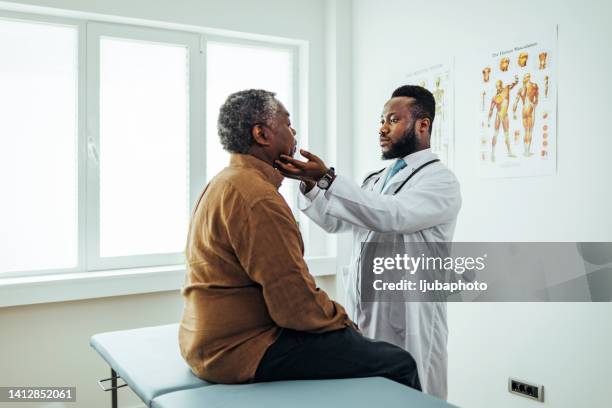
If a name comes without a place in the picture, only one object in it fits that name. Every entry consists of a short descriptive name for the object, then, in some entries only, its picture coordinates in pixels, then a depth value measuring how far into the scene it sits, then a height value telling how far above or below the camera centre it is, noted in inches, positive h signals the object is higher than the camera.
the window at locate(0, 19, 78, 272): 112.3 +10.7
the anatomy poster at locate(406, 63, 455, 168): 110.0 +17.4
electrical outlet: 92.7 -32.0
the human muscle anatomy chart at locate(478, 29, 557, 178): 90.4 +14.7
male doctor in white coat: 72.0 -1.2
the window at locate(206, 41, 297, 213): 133.4 +29.8
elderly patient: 56.7 -10.0
